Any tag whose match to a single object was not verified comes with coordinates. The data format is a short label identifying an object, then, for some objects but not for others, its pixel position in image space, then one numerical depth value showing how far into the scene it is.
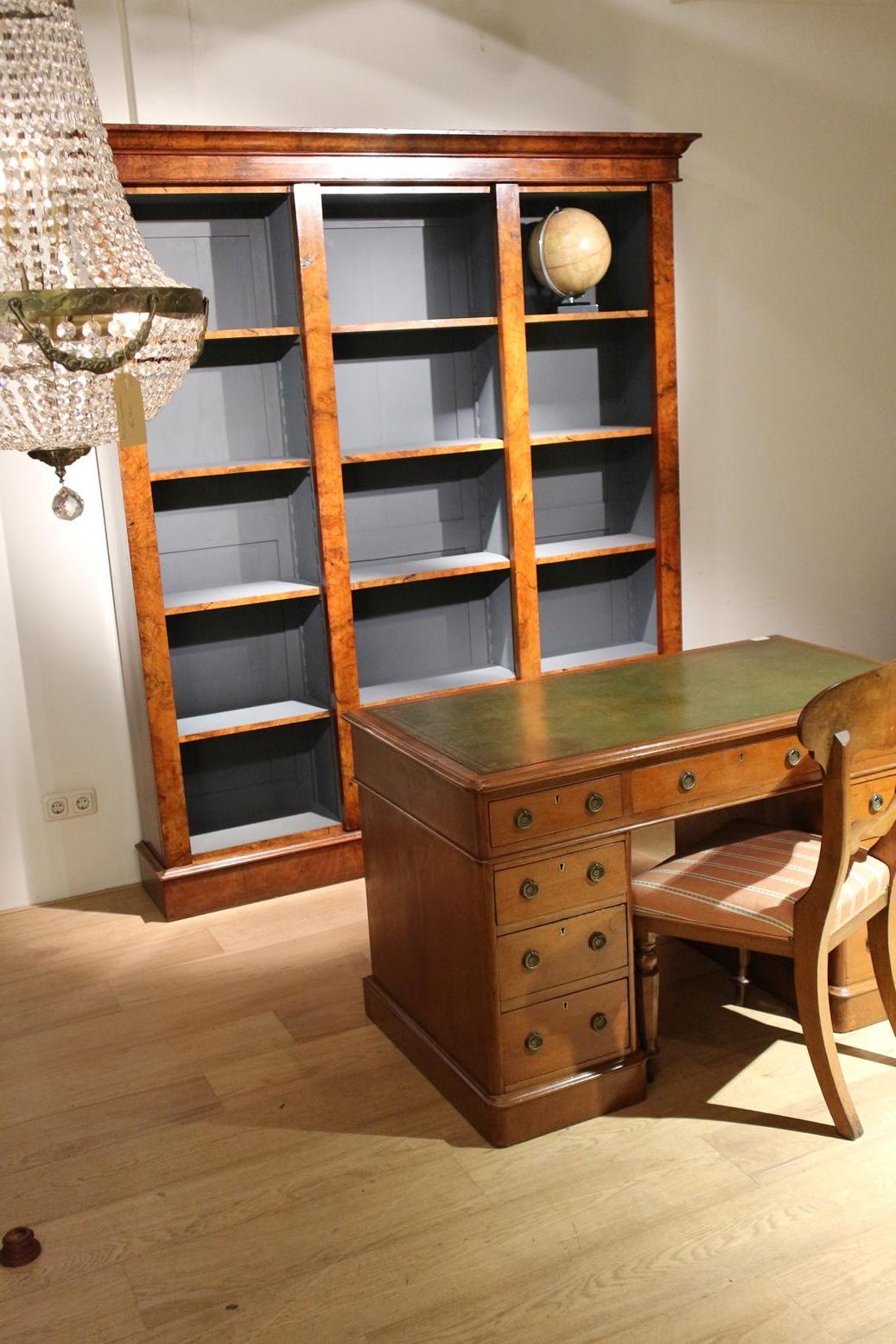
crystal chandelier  1.75
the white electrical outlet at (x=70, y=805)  4.25
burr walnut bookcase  4.04
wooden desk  2.65
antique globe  4.43
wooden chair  2.48
